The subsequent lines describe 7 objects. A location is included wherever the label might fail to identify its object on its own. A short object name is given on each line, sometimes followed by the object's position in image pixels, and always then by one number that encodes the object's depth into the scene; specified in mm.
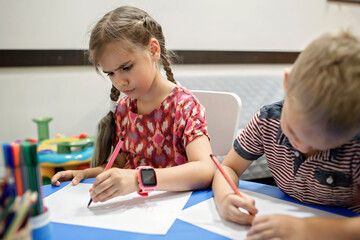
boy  465
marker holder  406
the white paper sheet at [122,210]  566
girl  786
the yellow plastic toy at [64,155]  1480
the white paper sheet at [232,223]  552
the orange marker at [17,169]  348
